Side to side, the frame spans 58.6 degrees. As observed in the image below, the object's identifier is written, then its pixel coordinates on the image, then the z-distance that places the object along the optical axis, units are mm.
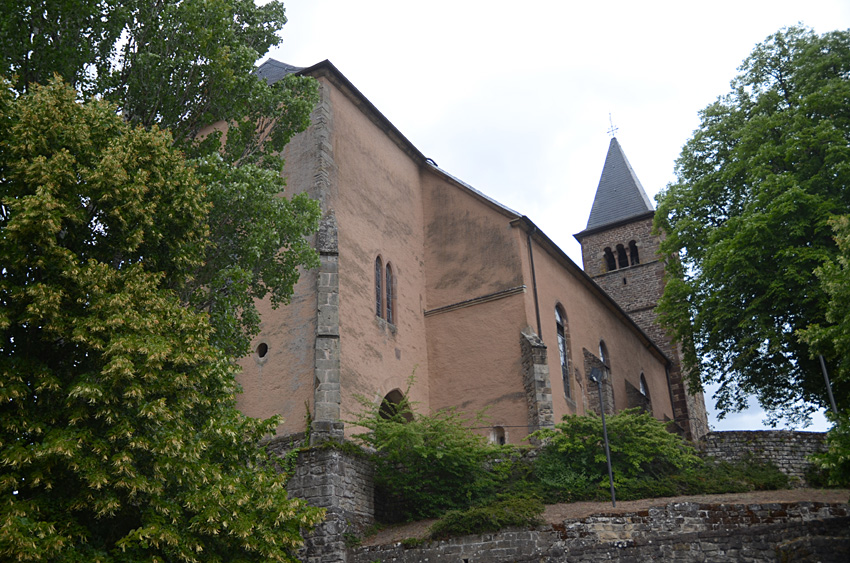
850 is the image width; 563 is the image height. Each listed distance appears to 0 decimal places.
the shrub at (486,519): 15148
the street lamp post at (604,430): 16025
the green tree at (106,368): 8766
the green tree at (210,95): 12207
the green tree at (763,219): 21266
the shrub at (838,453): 12867
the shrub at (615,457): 17125
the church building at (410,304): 19031
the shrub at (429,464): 17172
